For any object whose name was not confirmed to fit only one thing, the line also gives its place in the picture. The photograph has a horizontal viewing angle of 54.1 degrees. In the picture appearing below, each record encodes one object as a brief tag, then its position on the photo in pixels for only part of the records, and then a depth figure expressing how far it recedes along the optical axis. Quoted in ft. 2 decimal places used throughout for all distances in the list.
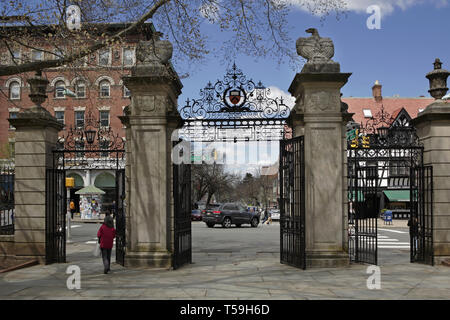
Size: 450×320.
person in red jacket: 34.06
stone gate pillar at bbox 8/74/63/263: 38.96
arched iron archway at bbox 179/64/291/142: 41.09
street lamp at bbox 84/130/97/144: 42.34
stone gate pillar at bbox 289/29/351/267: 35.88
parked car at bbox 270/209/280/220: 133.80
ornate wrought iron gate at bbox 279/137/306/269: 35.38
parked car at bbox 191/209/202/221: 127.34
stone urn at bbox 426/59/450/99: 39.04
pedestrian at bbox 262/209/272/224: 116.39
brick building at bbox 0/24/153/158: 133.80
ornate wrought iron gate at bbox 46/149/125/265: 38.55
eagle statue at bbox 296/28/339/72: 37.19
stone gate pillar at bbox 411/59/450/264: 37.55
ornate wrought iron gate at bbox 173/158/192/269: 36.41
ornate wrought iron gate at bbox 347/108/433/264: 38.19
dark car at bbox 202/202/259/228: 93.40
